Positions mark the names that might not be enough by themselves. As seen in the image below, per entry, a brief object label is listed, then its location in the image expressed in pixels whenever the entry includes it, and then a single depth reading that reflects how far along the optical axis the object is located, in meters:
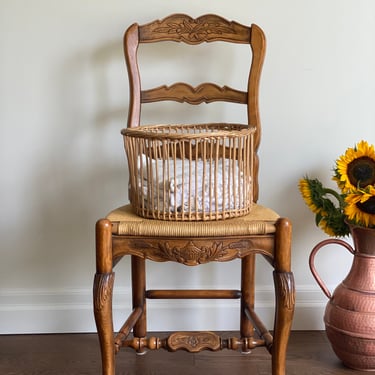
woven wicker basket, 1.21
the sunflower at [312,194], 1.52
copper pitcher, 1.43
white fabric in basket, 1.23
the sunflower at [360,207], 1.36
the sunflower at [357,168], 1.39
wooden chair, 1.21
